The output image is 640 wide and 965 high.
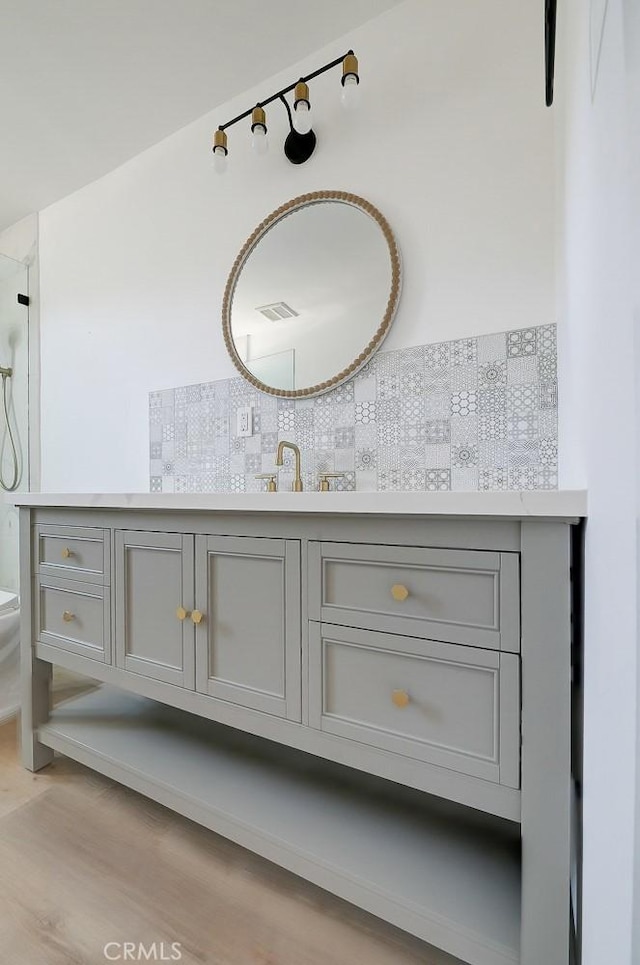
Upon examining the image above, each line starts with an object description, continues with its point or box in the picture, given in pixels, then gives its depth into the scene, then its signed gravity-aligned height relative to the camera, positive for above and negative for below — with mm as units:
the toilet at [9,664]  1908 -713
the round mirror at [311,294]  1544 +638
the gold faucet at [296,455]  1503 +78
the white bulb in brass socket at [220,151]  1719 +1167
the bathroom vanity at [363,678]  784 -405
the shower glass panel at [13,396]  2703 +490
